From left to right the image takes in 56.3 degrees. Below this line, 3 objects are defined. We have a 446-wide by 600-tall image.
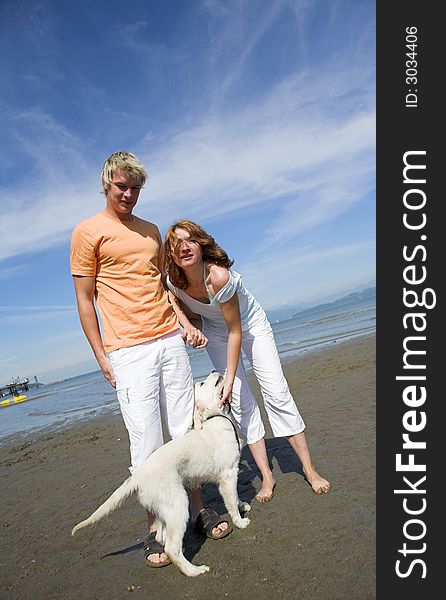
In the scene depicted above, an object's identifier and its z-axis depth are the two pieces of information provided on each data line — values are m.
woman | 3.72
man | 3.33
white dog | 3.11
